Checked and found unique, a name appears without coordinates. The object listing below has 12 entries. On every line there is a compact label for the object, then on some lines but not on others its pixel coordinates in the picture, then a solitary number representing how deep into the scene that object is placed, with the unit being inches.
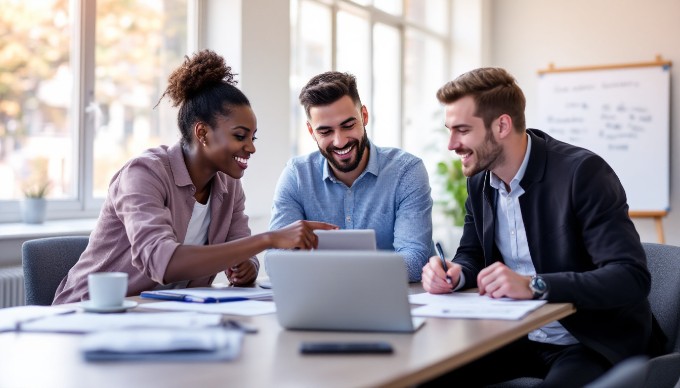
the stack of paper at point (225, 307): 70.0
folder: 75.9
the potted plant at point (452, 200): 244.2
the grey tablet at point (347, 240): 76.5
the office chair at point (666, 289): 88.2
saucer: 68.0
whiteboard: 235.0
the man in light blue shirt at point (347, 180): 109.7
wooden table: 46.2
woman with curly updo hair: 81.8
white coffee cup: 67.7
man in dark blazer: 77.2
